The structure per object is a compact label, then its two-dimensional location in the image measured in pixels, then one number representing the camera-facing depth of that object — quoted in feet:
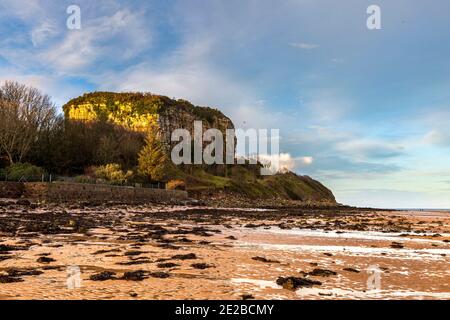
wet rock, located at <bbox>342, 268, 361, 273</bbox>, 22.49
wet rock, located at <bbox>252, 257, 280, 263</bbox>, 24.94
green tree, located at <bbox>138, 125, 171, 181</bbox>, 181.57
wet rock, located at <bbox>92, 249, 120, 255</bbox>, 26.51
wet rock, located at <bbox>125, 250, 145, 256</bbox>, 26.10
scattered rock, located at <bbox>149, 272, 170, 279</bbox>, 19.53
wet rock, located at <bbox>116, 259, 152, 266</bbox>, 22.59
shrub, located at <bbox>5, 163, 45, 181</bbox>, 100.85
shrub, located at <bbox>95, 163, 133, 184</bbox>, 138.31
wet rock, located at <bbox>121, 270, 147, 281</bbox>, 18.67
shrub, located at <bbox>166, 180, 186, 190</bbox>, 179.11
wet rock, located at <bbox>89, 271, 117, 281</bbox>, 18.35
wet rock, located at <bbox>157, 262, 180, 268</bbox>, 22.20
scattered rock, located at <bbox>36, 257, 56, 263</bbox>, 22.87
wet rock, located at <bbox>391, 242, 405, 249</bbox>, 35.39
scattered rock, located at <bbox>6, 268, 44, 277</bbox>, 18.99
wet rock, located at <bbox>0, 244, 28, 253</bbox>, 26.70
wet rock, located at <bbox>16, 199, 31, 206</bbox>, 78.18
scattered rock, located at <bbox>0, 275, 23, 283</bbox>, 17.52
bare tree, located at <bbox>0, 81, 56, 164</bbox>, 129.29
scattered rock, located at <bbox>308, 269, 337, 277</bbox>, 21.05
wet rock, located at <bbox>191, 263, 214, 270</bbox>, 22.40
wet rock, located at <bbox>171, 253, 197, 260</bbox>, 25.22
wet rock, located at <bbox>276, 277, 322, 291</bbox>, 17.85
